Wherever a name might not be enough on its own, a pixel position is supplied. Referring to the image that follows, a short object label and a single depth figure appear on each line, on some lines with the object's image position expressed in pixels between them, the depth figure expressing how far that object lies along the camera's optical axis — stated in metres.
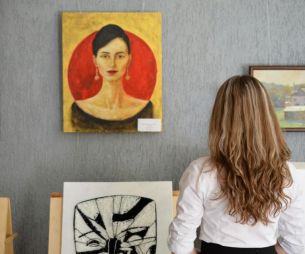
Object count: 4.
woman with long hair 1.32
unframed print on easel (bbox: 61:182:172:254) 2.12
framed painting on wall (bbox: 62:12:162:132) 2.36
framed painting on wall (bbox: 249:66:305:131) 2.39
